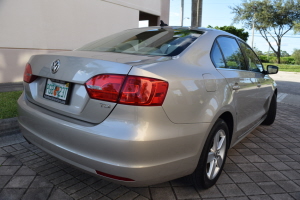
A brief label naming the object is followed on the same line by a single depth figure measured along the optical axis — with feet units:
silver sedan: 5.88
